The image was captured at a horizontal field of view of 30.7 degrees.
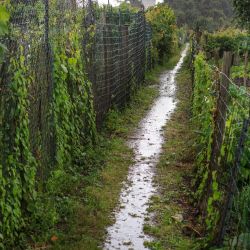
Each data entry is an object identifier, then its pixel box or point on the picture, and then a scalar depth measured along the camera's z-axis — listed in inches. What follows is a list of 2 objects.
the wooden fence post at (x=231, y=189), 156.3
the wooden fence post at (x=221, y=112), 199.9
